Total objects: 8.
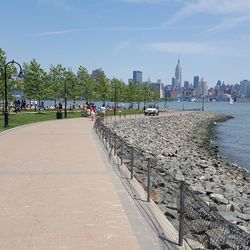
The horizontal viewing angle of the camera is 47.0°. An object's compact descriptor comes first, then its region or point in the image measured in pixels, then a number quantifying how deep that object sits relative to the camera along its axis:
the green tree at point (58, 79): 40.05
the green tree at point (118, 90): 48.27
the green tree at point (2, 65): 27.12
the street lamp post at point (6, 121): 19.44
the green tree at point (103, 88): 44.98
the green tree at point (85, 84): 41.73
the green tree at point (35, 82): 35.17
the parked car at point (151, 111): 44.12
